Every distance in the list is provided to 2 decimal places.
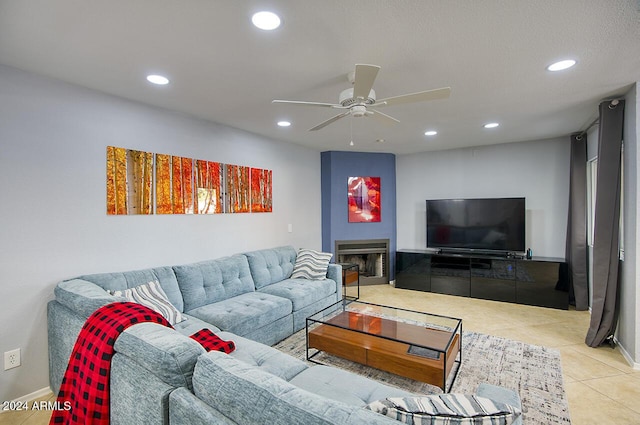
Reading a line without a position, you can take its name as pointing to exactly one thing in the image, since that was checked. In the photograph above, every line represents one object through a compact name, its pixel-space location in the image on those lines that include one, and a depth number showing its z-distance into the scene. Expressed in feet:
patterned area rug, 7.13
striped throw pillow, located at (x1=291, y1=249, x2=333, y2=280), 13.52
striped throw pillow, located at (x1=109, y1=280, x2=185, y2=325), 7.89
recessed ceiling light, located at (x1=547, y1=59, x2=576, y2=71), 7.19
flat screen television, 15.48
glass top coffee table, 7.48
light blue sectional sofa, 3.30
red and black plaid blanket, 4.65
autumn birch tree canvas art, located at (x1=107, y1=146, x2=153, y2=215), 8.99
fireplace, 18.37
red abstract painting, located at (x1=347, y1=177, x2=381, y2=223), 18.49
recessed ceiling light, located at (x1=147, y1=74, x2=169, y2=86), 7.79
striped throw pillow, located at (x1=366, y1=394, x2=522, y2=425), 2.82
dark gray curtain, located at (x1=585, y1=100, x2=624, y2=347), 9.60
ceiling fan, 5.98
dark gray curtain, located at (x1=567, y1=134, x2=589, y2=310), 13.71
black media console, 14.17
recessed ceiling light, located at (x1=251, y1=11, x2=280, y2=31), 5.33
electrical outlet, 7.18
